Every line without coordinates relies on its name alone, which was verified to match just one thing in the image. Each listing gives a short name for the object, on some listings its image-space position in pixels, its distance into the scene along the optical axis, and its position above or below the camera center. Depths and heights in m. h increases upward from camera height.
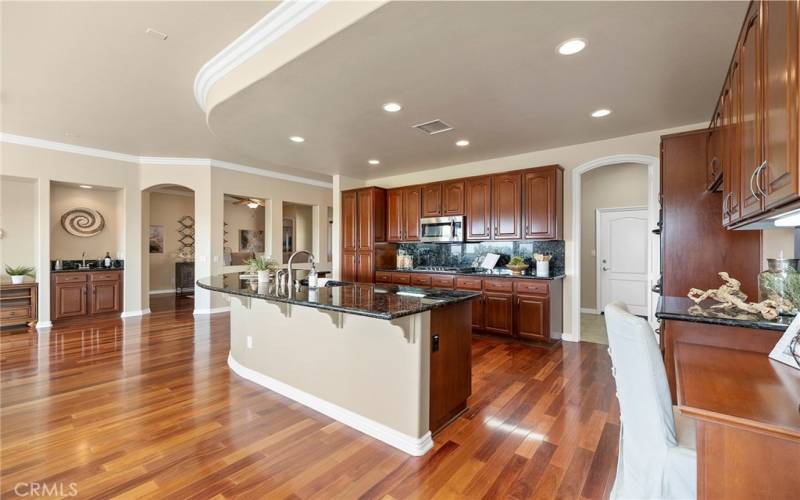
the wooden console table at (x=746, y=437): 0.95 -0.53
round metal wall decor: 6.38 +0.49
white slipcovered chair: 1.27 -0.68
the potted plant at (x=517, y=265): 4.75 -0.24
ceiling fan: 7.63 +1.04
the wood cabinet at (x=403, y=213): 5.87 +0.59
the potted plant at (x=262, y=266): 3.49 -0.19
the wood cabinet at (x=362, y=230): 6.07 +0.32
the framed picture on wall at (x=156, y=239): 8.73 +0.22
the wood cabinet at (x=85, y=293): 5.64 -0.76
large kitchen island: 2.17 -0.77
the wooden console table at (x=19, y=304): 5.02 -0.82
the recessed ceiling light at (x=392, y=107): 3.22 +1.32
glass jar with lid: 1.79 -0.20
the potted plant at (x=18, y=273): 5.13 -0.37
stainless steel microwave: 5.32 +0.30
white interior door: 6.18 -0.17
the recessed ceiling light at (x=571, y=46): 2.25 +1.33
